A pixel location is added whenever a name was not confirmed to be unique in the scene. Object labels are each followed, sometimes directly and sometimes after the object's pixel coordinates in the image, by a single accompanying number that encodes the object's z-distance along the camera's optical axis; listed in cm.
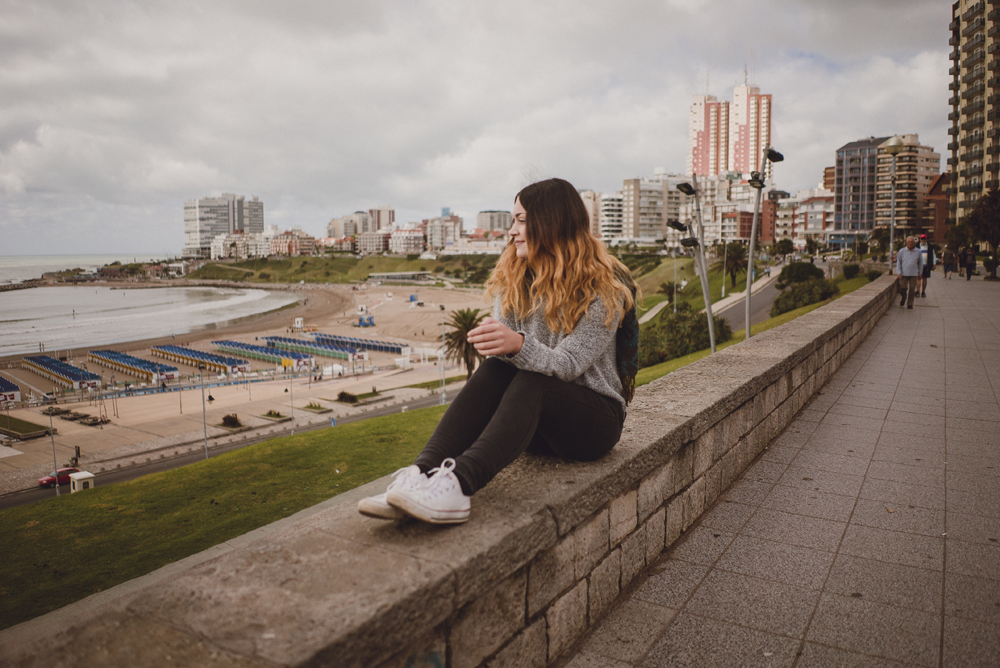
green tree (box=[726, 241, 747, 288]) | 5709
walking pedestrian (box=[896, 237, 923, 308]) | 1463
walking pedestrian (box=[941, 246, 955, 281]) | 2842
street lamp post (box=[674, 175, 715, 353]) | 1534
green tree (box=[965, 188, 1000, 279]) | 3303
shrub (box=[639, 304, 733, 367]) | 2575
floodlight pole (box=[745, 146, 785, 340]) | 1386
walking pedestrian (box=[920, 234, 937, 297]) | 1731
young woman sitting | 215
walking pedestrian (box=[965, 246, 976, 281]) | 2634
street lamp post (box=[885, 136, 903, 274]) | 1838
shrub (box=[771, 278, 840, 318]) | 2402
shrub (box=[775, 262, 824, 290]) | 3691
